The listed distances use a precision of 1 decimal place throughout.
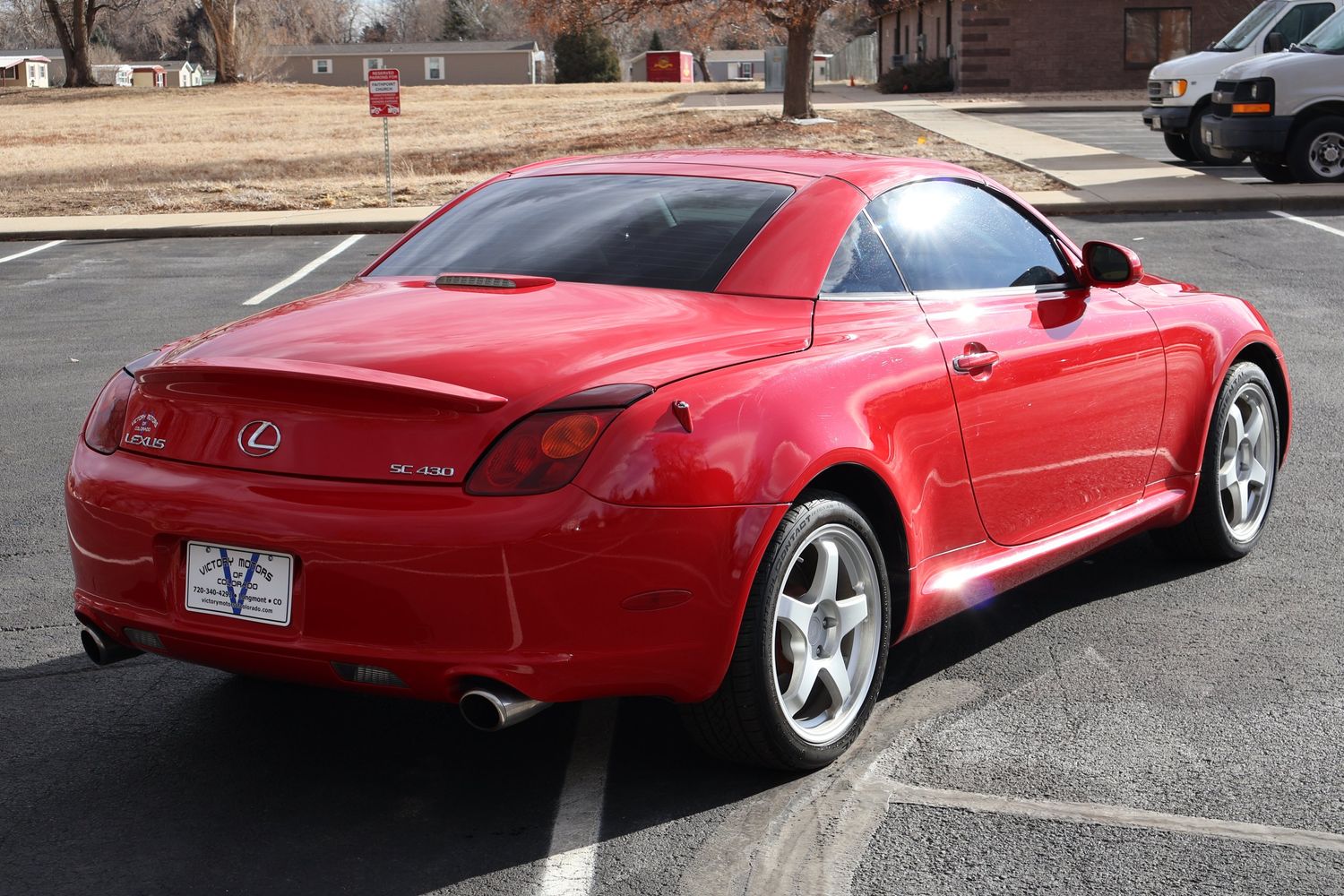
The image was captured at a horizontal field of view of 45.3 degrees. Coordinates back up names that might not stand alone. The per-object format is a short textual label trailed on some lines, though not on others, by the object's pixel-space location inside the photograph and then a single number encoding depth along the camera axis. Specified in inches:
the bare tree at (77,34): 2773.1
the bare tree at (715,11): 1213.1
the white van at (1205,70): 888.9
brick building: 1825.8
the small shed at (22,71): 4662.9
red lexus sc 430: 133.4
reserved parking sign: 796.6
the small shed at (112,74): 4281.5
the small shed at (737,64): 5152.6
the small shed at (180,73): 4849.9
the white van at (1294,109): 757.9
